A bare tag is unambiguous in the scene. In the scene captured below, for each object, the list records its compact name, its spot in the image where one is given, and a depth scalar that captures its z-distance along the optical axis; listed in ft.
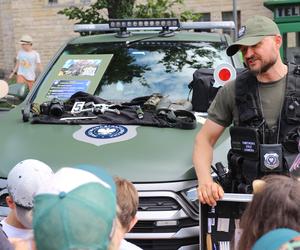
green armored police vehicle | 11.30
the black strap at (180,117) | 13.01
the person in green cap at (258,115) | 10.25
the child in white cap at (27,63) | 35.04
